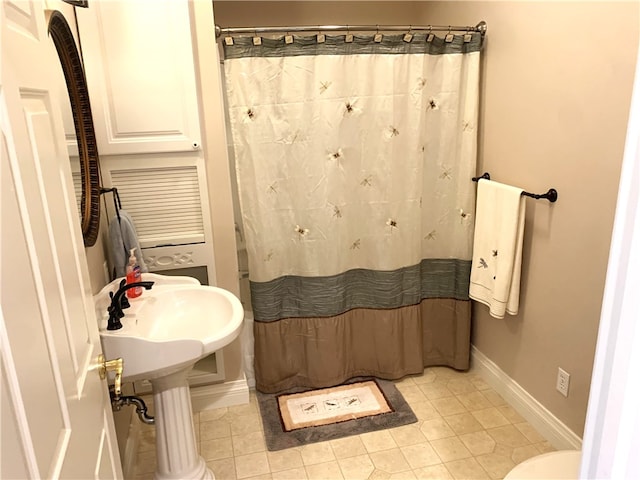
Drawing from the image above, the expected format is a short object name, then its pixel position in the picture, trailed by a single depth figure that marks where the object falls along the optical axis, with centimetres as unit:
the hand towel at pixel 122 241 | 198
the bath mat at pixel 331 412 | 229
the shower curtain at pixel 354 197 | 224
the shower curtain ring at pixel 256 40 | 213
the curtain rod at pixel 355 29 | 211
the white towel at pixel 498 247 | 217
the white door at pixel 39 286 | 59
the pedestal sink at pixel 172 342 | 152
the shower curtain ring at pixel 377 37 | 224
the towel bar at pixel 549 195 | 201
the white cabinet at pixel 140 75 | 189
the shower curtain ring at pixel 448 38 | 233
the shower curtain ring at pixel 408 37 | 228
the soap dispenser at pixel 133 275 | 187
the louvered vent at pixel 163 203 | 212
